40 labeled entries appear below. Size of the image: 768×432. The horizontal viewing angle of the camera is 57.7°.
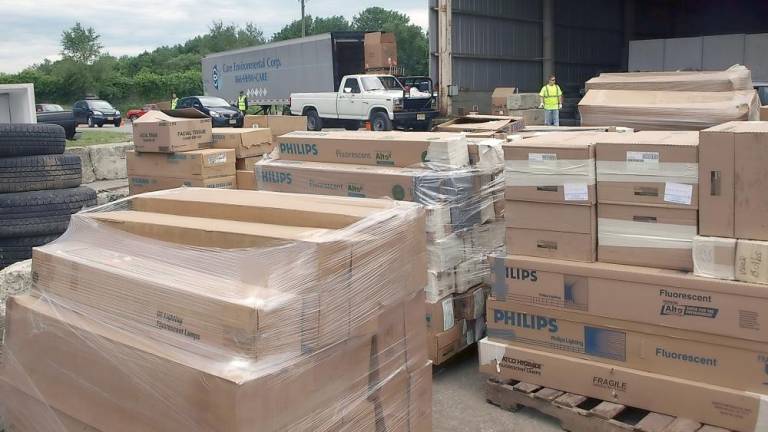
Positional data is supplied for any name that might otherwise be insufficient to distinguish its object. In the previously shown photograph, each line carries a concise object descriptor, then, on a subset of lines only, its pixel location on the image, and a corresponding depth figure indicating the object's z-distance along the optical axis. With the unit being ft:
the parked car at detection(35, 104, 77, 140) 55.57
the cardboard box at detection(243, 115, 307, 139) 39.02
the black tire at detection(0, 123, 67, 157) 20.30
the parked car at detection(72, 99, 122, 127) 109.40
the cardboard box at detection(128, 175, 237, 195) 27.04
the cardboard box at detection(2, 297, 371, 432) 6.80
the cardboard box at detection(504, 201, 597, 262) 12.82
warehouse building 65.05
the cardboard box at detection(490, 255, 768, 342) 11.14
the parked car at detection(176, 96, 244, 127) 77.87
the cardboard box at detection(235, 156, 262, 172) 28.91
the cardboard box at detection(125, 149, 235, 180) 26.78
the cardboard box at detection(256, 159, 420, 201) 15.38
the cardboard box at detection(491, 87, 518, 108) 66.90
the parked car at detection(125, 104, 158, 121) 129.19
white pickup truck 64.54
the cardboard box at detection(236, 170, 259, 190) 27.81
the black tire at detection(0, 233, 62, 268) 19.19
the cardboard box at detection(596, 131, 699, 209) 11.71
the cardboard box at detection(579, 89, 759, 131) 15.99
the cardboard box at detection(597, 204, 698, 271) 11.87
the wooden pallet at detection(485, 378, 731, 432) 11.64
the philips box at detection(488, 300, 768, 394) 11.31
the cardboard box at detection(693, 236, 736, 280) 11.25
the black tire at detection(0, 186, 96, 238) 19.08
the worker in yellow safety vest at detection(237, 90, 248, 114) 92.94
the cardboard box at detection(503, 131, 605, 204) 12.68
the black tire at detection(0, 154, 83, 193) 19.92
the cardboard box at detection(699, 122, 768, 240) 10.95
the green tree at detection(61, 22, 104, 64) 210.38
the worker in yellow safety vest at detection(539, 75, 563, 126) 64.49
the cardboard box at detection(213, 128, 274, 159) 28.55
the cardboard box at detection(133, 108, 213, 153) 27.02
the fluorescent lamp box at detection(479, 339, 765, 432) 11.27
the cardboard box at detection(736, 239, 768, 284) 10.93
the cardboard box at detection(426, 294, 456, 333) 14.85
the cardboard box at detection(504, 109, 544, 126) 65.94
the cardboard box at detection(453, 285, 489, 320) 15.56
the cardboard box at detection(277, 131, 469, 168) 15.40
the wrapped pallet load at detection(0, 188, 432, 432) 7.02
